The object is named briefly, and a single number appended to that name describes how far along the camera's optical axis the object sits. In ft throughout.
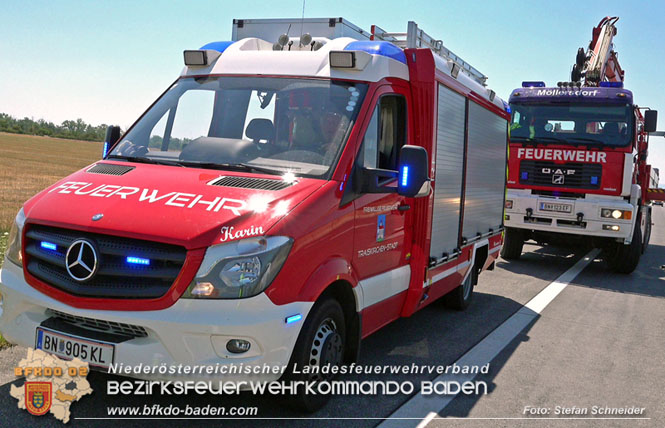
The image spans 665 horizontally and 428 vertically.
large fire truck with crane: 36.35
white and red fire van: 11.75
